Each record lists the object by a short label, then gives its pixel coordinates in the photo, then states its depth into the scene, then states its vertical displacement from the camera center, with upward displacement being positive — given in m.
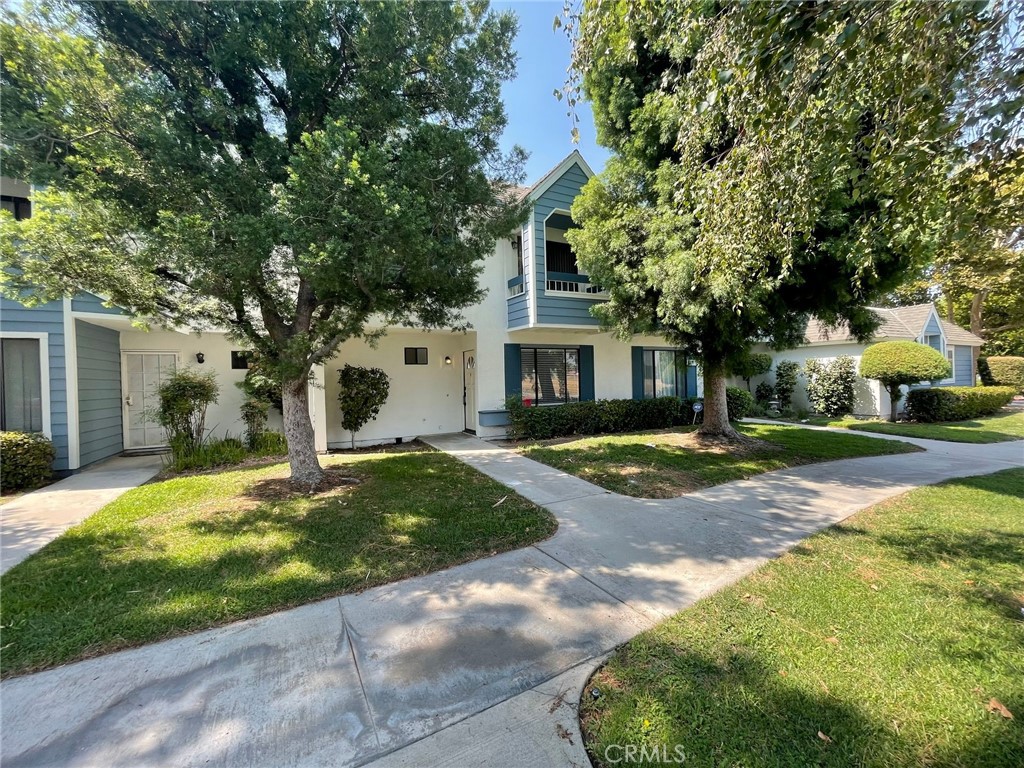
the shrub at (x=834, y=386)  14.68 -0.43
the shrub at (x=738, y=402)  13.28 -0.80
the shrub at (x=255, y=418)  8.98 -0.50
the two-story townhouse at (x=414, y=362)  7.26 +0.74
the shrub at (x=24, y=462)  6.39 -0.92
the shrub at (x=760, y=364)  14.75 +0.50
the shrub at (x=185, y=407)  7.75 -0.17
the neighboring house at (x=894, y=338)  14.56 +1.10
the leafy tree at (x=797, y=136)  2.75 +2.07
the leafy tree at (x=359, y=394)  9.44 -0.07
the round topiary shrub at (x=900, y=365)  12.34 +0.21
